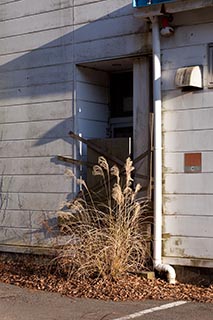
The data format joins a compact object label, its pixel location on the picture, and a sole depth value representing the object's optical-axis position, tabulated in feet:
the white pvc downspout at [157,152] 32.32
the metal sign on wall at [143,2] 32.09
